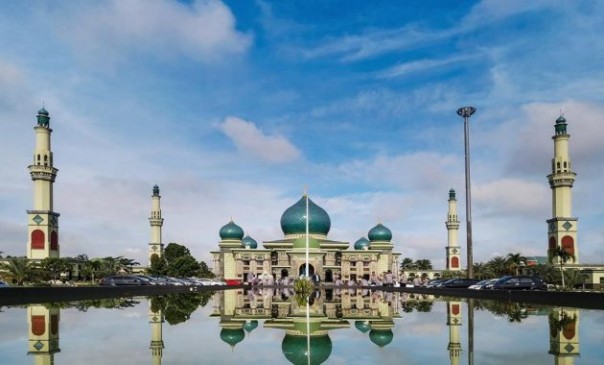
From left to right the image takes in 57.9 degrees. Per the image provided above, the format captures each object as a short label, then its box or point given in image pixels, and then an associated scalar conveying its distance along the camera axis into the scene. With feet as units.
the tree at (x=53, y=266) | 177.78
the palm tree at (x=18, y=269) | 164.55
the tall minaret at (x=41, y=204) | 188.96
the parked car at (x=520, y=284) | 84.17
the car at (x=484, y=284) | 87.38
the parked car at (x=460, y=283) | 105.29
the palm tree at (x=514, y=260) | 212.23
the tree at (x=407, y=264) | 347.93
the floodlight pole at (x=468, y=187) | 98.17
